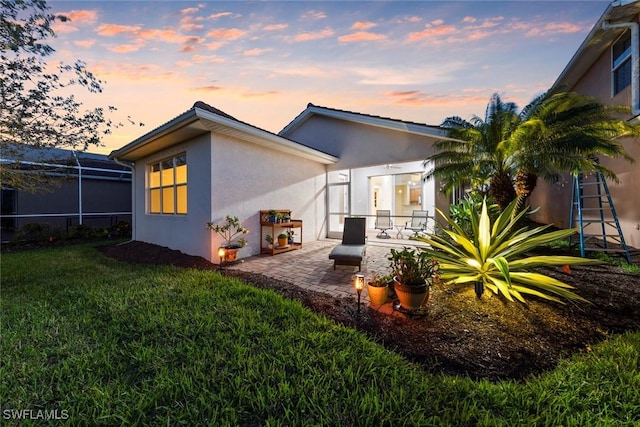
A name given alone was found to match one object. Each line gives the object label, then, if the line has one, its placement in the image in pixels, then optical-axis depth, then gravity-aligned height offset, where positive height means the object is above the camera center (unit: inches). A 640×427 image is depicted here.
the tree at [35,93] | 183.5 +98.0
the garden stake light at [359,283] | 127.5 -35.9
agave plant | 129.6 -26.0
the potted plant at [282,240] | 308.8 -34.9
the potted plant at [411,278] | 129.6 -35.9
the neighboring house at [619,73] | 232.2 +155.7
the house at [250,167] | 258.5 +55.3
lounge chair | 214.9 -33.8
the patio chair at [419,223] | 421.3 -20.0
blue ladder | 226.2 -0.1
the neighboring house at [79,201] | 430.6 +20.0
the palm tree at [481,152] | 273.0 +67.6
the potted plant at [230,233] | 252.8 -23.3
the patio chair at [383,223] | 454.6 -22.1
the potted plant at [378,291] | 141.3 -44.2
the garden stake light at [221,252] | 227.8 -37.3
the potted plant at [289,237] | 331.8 -33.5
